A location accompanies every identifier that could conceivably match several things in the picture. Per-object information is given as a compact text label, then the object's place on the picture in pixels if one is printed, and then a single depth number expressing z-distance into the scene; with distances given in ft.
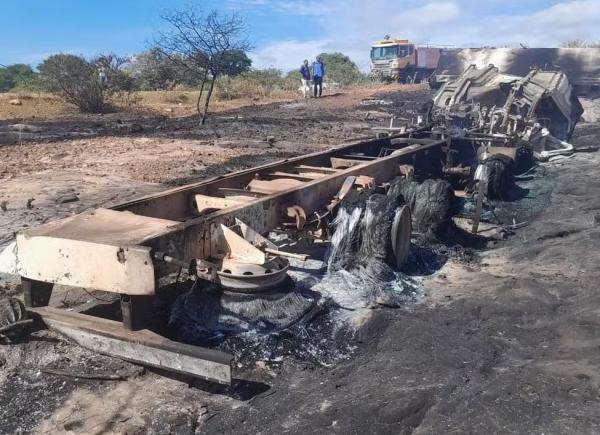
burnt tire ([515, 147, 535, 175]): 31.50
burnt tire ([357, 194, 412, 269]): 15.47
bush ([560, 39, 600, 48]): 137.02
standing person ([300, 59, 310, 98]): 87.10
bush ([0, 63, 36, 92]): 119.96
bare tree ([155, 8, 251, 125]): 56.90
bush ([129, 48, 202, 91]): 98.25
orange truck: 115.96
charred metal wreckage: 9.93
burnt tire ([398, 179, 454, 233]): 19.10
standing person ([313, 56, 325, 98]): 85.81
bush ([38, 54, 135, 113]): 66.80
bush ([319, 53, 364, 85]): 134.31
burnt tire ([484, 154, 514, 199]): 25.58
